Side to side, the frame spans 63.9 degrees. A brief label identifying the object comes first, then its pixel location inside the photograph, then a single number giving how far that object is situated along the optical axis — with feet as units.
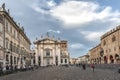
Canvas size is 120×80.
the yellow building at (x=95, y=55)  146.07
